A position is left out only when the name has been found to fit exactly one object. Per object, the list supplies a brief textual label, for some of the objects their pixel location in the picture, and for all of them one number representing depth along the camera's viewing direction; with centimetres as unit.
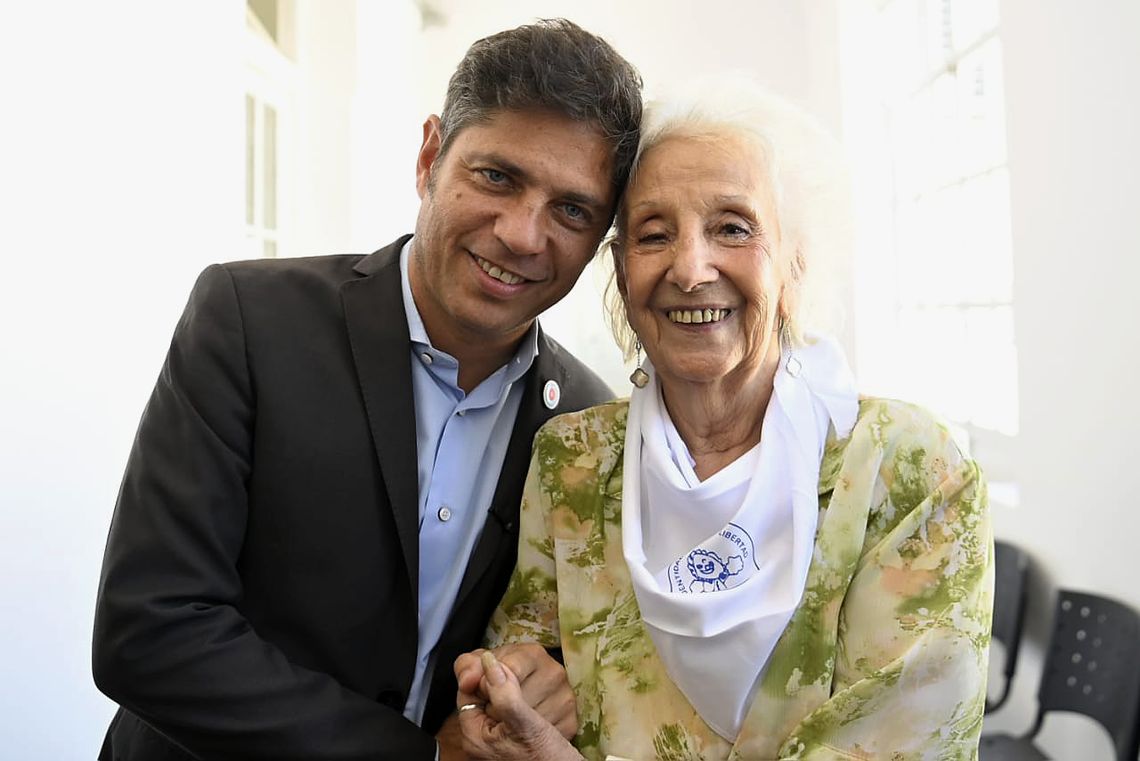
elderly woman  119
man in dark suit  129
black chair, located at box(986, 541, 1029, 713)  290
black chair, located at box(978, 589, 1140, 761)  225
